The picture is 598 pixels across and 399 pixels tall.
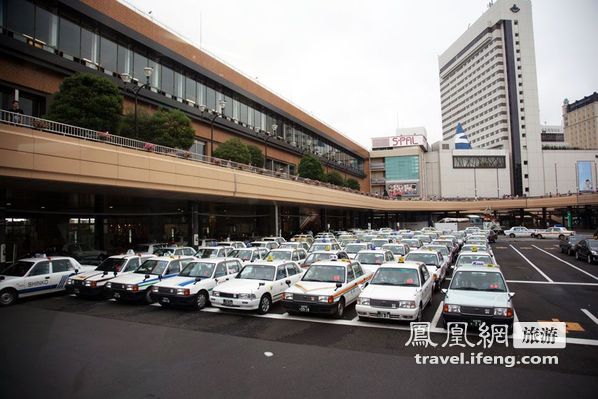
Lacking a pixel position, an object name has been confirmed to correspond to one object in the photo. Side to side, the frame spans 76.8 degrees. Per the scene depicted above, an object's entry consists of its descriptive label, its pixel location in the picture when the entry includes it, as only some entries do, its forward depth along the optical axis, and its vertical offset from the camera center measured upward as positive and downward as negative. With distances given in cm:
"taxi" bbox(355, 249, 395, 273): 1540 -155
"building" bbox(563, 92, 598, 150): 15068 +4050
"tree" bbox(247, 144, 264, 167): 4059 +724
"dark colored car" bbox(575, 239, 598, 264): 2178 -192
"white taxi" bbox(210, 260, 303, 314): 1105 -199
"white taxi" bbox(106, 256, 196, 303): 1258 -190
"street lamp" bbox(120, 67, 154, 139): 3154 +1154
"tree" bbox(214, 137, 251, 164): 3491 +663
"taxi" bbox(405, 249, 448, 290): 1446 -160
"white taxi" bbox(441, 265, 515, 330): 867 -192
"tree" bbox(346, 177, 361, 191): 6943 +701
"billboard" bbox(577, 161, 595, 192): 9675 +1151
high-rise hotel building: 10806 +4080
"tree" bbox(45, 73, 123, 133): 2150 +713
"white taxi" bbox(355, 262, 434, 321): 956 -194
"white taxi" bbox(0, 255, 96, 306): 1262 -183
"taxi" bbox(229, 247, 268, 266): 1809 -156
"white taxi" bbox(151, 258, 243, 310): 1166 -192
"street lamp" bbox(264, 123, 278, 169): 5295 +1250
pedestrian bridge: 1603 +314
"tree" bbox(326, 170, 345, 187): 5985 +693
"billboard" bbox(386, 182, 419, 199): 9769 +834
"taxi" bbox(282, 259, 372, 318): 1042 -197
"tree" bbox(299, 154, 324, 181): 5252 +746
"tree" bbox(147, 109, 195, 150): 2744 +695
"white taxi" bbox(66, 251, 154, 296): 1334 -185
